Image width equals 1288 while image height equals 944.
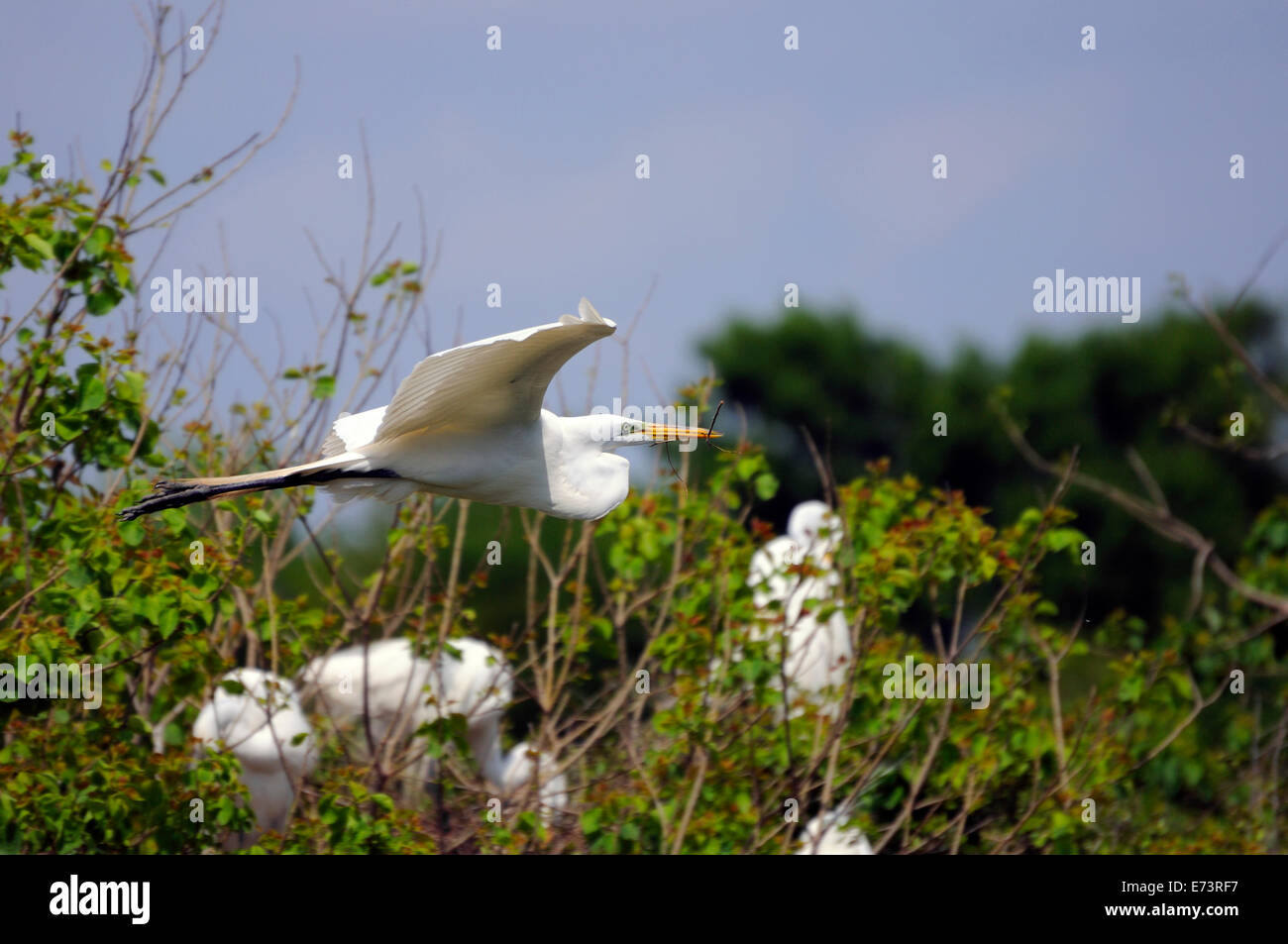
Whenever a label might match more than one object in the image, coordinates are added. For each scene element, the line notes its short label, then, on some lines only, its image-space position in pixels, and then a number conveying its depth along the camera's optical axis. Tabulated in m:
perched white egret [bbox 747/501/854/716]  9.73
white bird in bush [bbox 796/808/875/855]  9.64
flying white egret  7.03
